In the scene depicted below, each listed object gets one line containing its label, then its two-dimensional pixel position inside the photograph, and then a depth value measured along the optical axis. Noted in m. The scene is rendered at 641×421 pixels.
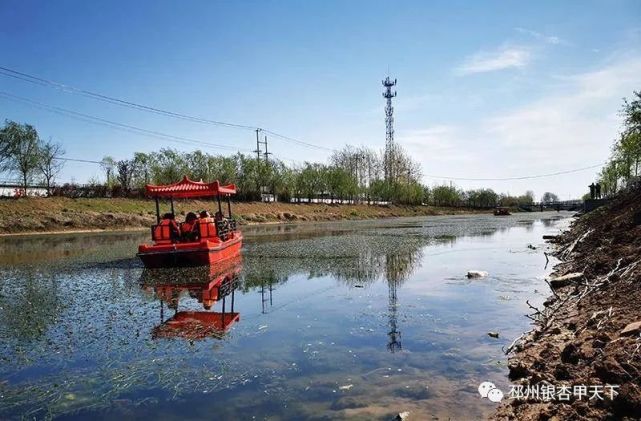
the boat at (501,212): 83.25
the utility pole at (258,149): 70.14
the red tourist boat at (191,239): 15.78
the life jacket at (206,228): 17.25
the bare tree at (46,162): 47.78
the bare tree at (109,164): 55.84
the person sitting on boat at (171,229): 16.94
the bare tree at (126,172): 56.09
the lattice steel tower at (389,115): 83.56
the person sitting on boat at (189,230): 17.09
